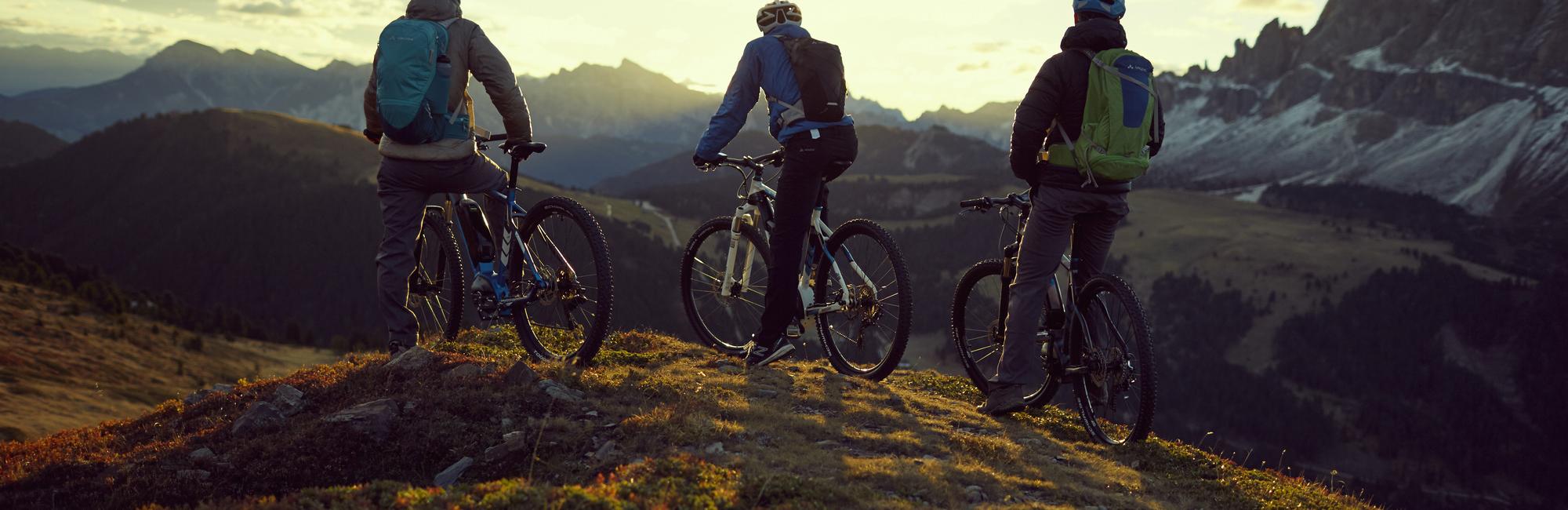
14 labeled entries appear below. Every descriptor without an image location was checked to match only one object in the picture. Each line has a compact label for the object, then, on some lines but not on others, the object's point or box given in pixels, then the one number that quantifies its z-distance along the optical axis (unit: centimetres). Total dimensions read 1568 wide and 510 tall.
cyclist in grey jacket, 954
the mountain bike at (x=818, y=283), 1035
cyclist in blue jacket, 977
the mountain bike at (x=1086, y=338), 852
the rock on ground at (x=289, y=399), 850
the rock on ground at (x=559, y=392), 842
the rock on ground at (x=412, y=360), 923
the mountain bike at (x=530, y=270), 978
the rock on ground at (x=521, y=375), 869
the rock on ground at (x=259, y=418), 802
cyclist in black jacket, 850
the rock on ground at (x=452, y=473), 693
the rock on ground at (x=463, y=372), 868
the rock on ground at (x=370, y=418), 757
